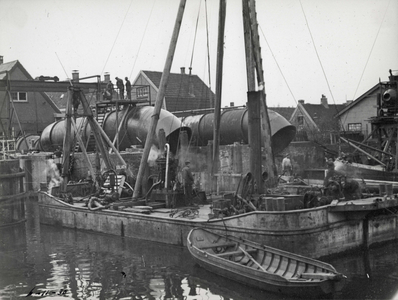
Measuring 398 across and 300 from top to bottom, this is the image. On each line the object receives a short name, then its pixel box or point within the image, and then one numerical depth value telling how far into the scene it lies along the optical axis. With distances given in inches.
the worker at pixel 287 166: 826.8
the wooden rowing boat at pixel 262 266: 341.4
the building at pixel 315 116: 1728.0
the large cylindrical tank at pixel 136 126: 908.0
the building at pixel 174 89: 1460.4
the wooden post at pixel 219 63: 633.0
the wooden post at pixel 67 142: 722.8
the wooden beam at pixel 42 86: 807.6
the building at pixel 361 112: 1480.3
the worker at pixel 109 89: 947.3
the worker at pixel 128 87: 962.7
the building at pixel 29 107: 1455.5
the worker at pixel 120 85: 965.2
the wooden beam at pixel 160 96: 606.9
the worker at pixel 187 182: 589.9
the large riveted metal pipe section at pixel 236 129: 863.1
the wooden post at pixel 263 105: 579.5
